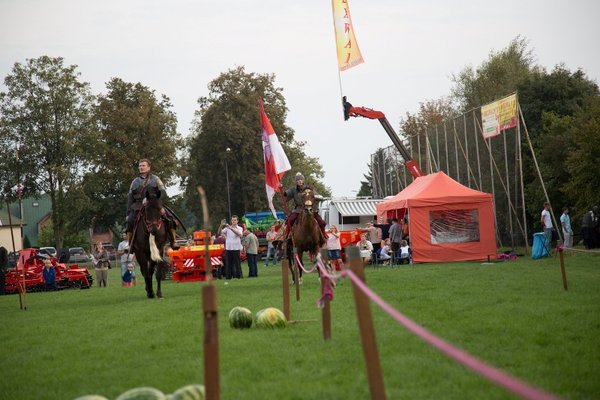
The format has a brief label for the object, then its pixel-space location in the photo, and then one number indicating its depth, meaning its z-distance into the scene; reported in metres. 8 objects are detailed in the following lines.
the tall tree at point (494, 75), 78.56
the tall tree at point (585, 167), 44.66
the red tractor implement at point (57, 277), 36.66
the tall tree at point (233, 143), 80.88
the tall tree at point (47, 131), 79.19
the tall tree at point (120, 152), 82.62
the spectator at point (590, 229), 39.28
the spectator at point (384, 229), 42.31
